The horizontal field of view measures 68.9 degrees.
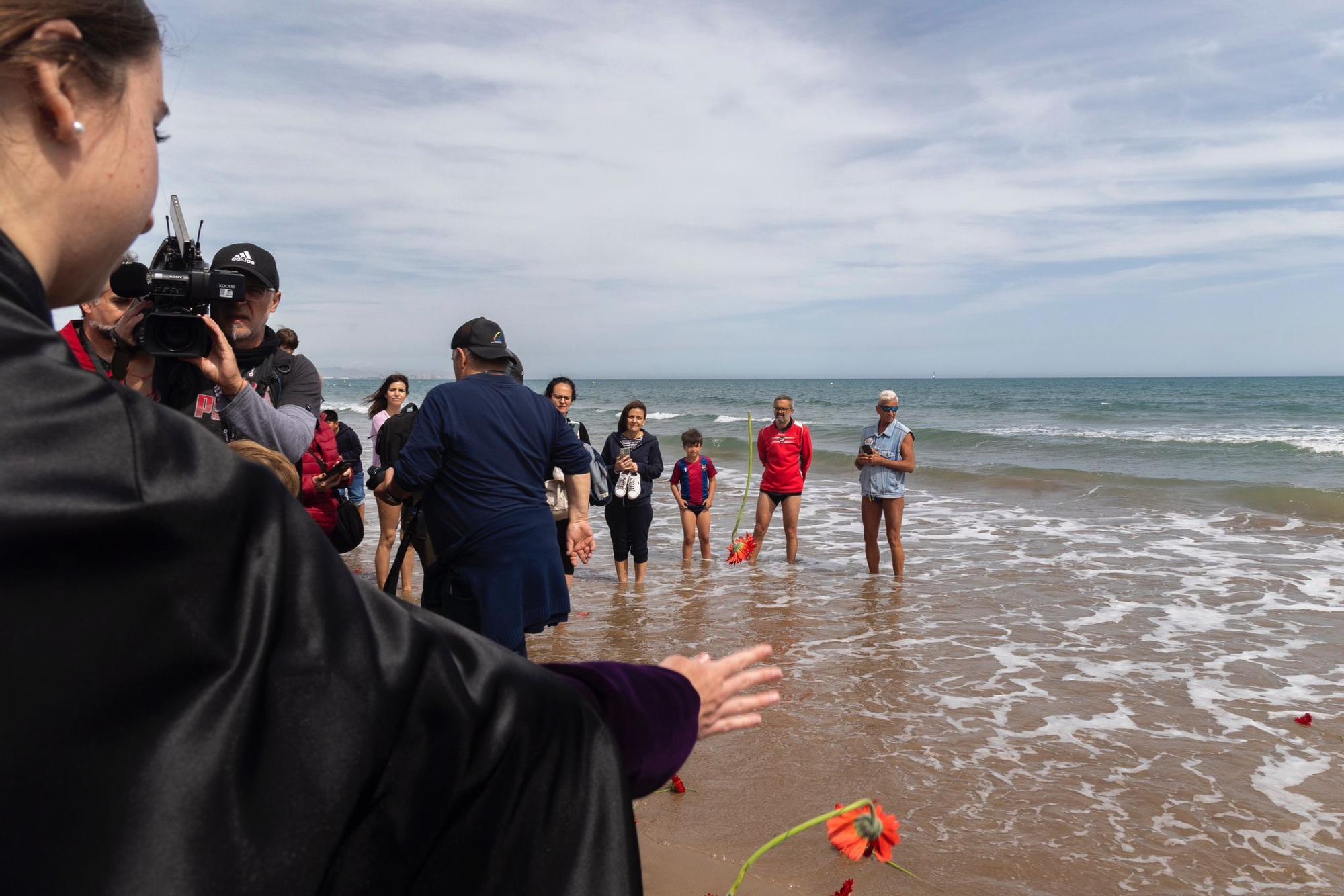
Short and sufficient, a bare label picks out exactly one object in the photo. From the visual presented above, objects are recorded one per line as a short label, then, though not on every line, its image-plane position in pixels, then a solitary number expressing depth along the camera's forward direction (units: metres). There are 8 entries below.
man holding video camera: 2.79
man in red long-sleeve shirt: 10.91
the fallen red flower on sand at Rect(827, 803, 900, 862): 2.35
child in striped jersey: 10.84
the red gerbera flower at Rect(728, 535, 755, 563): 9.91
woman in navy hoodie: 9.54
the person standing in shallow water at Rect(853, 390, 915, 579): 9.95
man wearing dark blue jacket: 4.38
